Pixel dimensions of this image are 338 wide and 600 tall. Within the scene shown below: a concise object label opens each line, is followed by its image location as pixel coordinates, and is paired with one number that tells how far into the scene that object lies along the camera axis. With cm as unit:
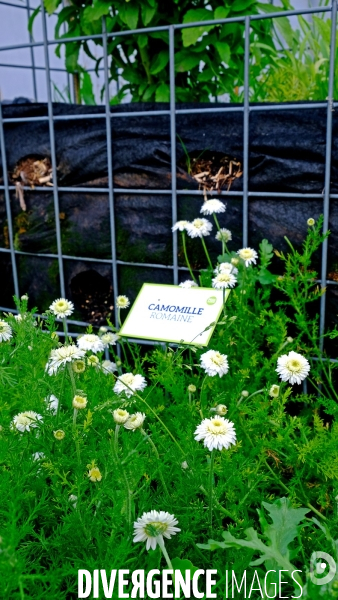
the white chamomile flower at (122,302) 113
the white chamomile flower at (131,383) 92
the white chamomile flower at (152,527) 62
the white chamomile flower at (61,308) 96
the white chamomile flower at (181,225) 119
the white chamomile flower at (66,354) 78
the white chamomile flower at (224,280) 107
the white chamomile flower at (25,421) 77
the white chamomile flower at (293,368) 85
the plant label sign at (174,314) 105
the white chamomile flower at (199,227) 117
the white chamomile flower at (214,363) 89
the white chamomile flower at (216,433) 71
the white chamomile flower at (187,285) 112
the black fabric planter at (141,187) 119
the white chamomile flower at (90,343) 92
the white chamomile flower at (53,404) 81
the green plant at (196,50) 139
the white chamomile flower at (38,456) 76
